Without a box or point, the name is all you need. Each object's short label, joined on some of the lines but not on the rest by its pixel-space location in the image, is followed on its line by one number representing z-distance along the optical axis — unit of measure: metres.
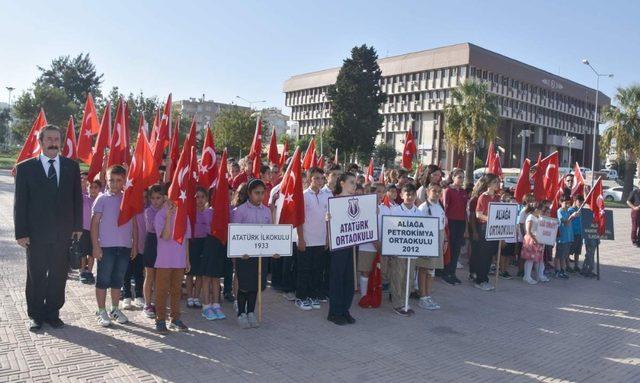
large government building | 64.62
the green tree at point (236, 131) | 52.34
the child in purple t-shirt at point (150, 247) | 6.48
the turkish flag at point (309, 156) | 9.98
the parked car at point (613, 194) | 46.73
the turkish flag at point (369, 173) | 12.18
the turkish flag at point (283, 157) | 13.70
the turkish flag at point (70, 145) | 9.13
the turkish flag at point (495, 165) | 13.99
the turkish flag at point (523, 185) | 11.45
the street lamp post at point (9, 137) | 66.28
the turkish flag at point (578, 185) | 12.83
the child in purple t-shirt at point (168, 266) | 6.07
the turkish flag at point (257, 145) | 11.19
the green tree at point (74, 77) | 77.50
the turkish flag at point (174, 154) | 8.20
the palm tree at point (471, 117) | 38.28
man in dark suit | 5.82
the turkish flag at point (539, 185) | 11.84
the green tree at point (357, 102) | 51.41
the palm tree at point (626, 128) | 41.78
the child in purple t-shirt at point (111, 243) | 6.20
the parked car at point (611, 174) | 65.31
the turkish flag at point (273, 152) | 13.12
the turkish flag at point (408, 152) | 14.68
